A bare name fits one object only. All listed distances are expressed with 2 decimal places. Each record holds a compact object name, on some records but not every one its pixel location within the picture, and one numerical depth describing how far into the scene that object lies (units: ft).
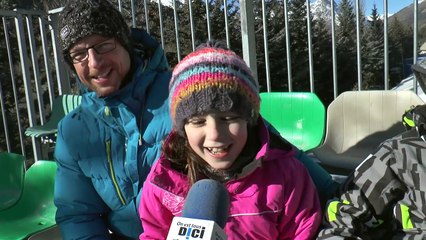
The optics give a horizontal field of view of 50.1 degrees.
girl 4.09
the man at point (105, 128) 5.41
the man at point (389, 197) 4.07
